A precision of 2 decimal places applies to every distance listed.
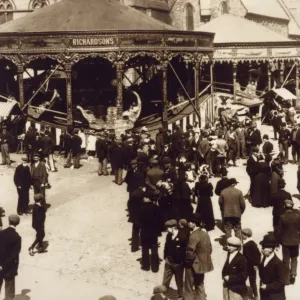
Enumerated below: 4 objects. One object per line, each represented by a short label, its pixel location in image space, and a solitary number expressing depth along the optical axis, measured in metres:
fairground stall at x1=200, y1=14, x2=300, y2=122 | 36.56
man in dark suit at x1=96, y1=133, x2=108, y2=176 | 20.05
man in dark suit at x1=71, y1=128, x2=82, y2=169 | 21.28
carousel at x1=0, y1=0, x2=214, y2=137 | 25.92
